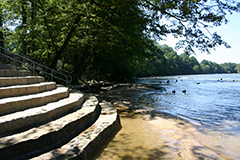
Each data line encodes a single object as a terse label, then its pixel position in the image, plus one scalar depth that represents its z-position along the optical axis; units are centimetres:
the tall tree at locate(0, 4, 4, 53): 1523
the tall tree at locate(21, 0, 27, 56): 1655
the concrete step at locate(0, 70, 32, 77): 598
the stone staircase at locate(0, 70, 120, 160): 299
